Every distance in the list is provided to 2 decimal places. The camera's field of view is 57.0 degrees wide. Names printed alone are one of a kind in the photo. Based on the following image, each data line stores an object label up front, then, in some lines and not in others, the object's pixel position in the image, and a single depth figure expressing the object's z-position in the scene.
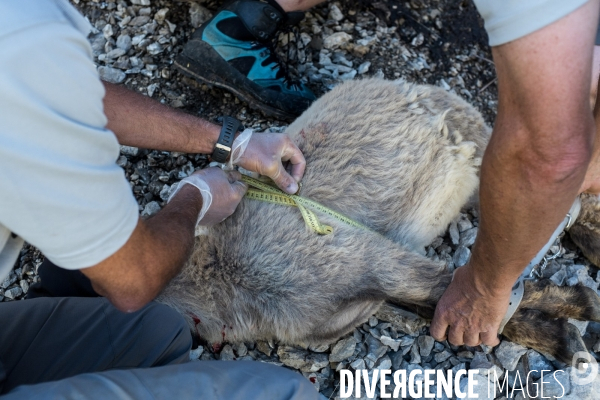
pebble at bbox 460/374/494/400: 2.83
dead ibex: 2.82
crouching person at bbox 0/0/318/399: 1.57
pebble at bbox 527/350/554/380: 2.89
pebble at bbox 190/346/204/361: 3.12
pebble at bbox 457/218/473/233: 3.46
